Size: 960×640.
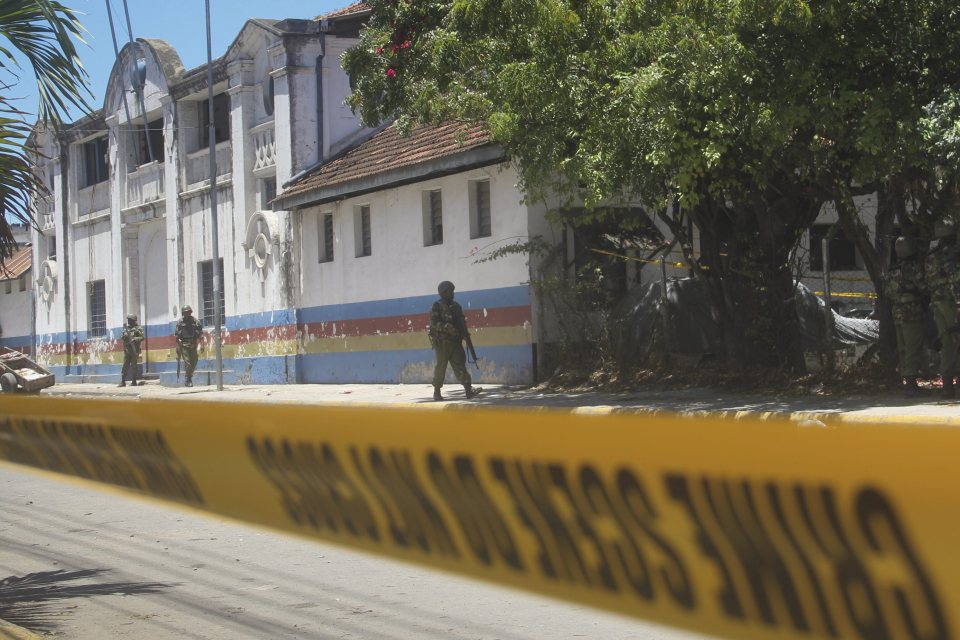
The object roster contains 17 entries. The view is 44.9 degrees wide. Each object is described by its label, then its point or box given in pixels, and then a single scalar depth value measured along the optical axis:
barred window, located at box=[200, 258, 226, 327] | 27.66
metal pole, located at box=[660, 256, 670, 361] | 17.12
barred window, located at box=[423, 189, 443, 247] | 20.97
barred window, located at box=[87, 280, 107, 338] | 33.10
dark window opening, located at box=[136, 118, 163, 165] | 30.66
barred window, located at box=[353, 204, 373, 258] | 22.73
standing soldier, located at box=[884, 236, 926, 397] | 12.93
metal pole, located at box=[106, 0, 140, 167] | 31.26
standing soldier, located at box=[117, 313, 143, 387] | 27.30
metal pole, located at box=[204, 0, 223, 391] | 22.64
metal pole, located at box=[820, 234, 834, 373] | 15.12
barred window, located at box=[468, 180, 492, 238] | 19.83
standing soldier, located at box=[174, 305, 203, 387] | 25.28
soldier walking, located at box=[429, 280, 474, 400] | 16.31
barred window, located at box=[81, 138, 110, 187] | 33.66
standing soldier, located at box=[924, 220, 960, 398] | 12.52
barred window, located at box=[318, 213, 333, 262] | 23.67
